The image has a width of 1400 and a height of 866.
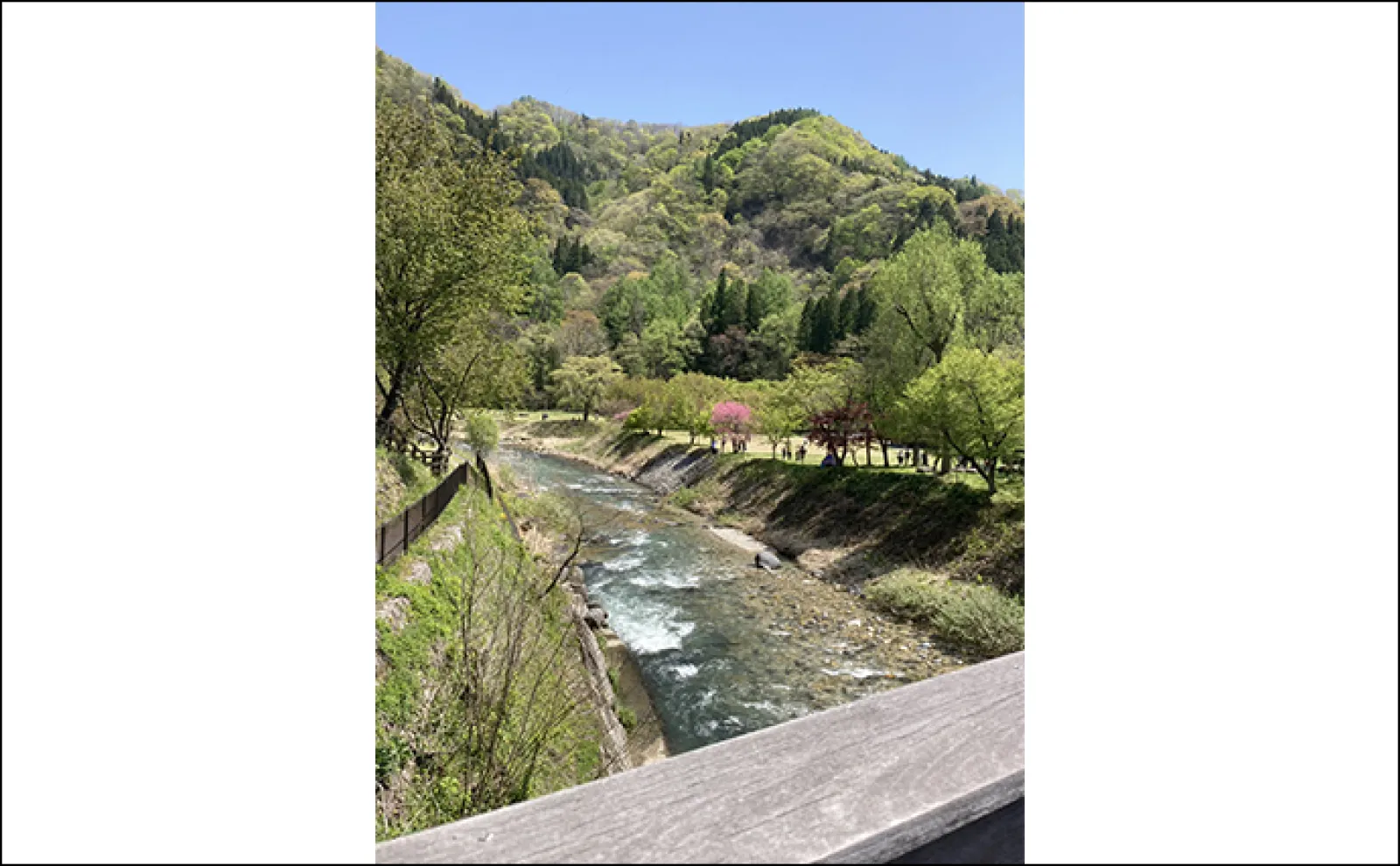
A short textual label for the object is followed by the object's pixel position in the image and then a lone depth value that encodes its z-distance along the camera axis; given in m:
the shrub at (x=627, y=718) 5.51
